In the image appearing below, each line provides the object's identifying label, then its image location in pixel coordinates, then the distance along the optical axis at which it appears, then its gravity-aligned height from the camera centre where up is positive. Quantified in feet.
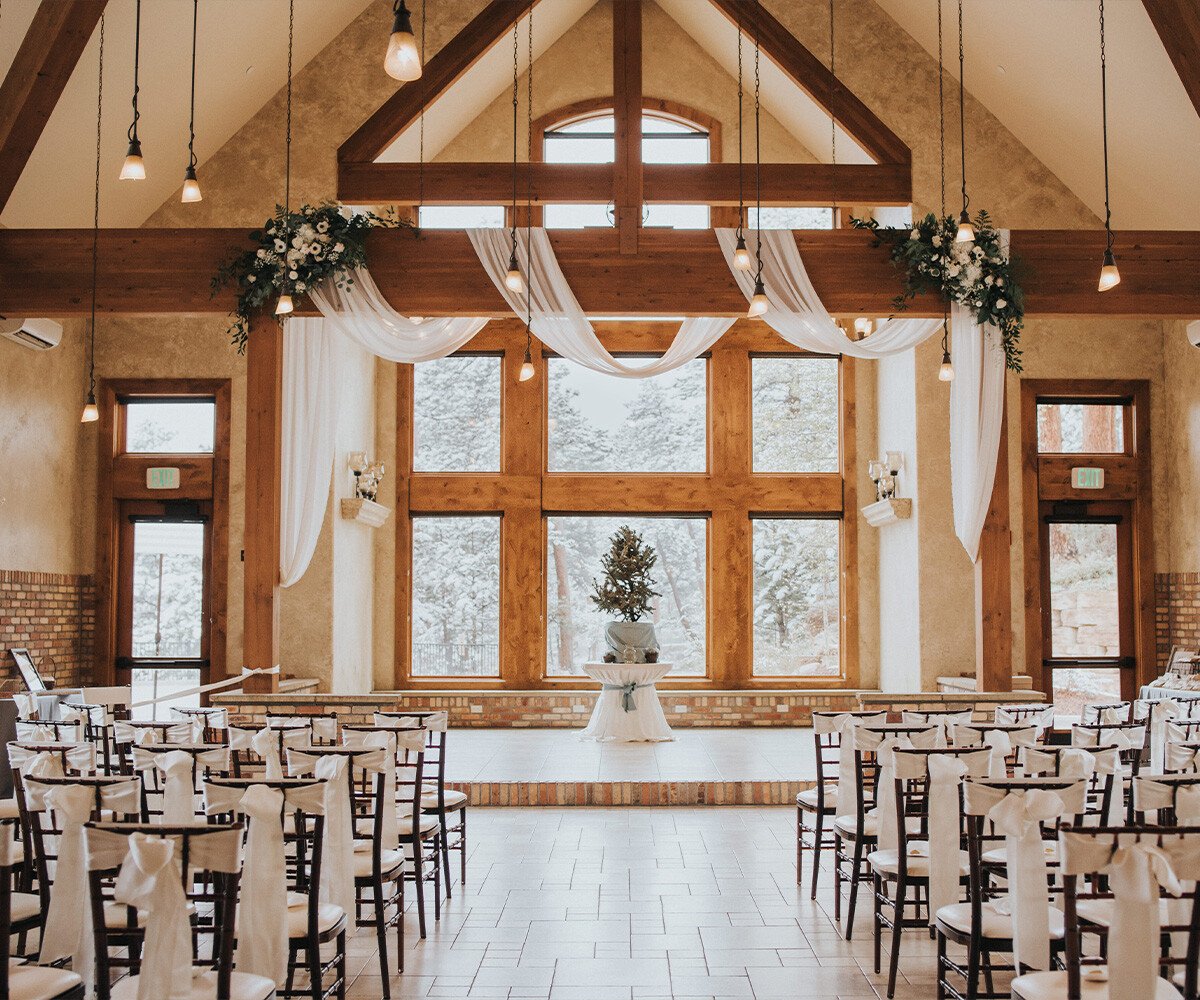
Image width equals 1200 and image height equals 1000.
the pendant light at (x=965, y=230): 23.12 +7.41
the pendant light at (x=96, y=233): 25.29 +8.97
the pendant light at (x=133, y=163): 19.03 +7.25
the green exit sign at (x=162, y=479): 36.83 +3.90
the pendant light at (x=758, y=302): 24.75 +6.41
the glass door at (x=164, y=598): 36.86 +0.11
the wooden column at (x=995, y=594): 28.91 +0.13
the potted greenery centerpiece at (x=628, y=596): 35.58 +0.13
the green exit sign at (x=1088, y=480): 38.42 +3.95
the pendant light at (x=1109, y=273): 21.68 +6.12
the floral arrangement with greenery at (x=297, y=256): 27.30 +8.18
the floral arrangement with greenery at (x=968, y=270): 27.61 +7.90
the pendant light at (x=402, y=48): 11.90 +5.71
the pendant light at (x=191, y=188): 20.39 +7.33
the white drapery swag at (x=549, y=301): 27.91 +7.23
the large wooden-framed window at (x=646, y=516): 42.04 +3.07
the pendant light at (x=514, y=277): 24.90 +6.98
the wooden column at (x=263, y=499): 28.27 +2.52
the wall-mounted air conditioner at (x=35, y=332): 29.04 +6.94
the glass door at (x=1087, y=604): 38.75 -0.17
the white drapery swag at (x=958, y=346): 27.99 +6.17
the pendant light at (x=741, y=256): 23.71 +7.07
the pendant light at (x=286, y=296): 25.23 +6.82
